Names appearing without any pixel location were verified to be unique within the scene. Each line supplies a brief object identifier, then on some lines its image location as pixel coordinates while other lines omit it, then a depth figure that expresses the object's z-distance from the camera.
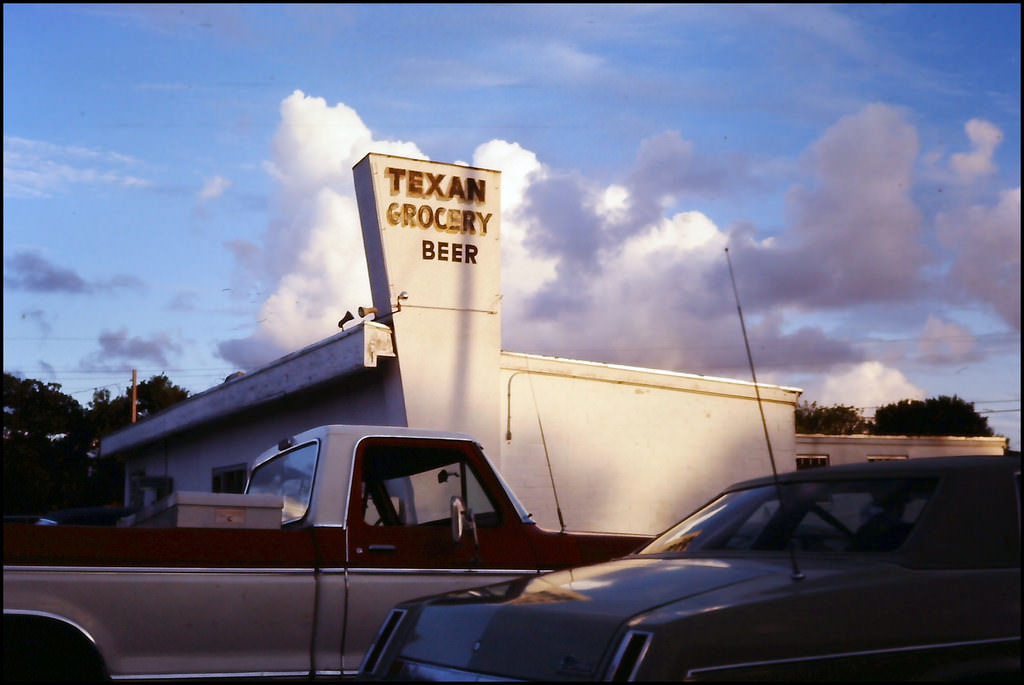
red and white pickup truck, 5.07
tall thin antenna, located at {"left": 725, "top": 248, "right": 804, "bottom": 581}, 3.57
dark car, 3.29
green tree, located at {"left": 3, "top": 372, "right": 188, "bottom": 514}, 45.43
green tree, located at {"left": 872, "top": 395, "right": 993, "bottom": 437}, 56.12
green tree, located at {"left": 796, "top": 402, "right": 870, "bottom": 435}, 62.94
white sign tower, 12.43
